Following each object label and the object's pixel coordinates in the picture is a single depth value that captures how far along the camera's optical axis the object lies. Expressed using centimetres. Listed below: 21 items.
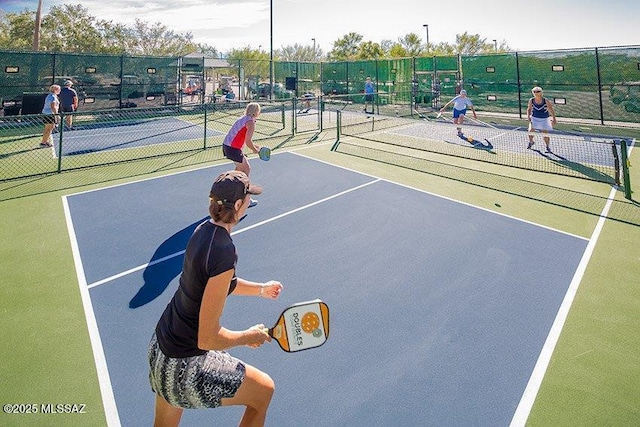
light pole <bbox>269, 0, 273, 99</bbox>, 2806
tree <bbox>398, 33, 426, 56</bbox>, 6600
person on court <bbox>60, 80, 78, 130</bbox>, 1742
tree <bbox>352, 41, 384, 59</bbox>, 5392
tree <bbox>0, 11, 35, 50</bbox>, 4003
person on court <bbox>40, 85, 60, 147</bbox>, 1466
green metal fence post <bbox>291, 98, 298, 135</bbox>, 1770
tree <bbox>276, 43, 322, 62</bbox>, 9111
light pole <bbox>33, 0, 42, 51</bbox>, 2925
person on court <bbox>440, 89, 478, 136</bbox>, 1634
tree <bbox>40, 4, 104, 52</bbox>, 3943
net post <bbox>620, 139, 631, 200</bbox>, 912
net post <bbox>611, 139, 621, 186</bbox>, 992
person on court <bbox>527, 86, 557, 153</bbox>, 1341
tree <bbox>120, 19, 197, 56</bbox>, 5566
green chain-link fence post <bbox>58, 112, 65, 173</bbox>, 1107
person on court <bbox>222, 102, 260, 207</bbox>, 845
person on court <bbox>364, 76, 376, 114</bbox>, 2594
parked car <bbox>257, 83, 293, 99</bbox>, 3328
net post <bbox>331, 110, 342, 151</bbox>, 1498
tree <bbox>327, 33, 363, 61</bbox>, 6349
